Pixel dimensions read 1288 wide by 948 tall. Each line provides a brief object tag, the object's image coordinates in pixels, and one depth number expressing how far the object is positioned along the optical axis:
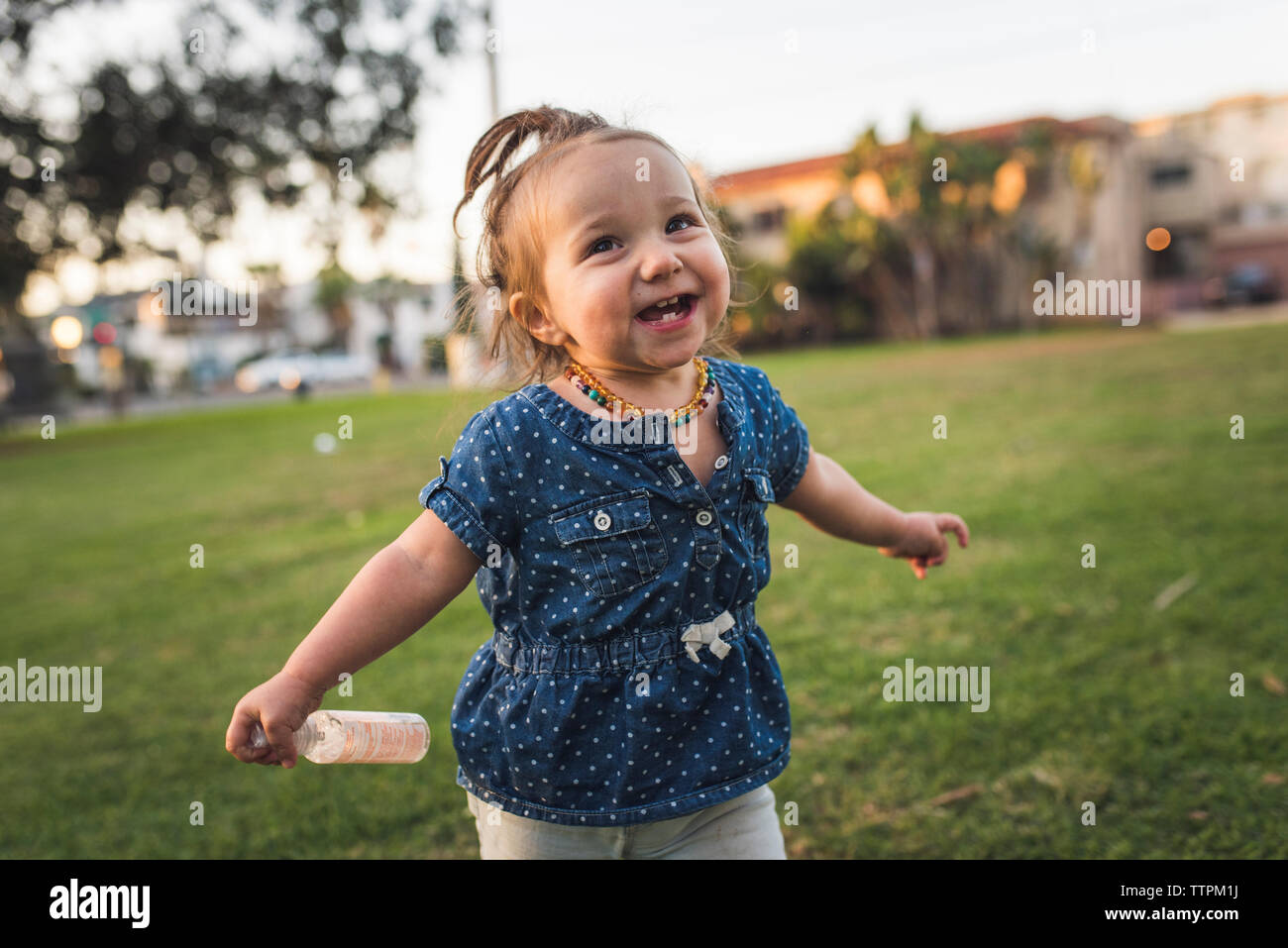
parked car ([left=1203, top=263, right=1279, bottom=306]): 31.66
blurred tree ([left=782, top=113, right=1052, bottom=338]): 27.17
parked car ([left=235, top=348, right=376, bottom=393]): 37.97
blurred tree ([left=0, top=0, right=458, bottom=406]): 14.75
